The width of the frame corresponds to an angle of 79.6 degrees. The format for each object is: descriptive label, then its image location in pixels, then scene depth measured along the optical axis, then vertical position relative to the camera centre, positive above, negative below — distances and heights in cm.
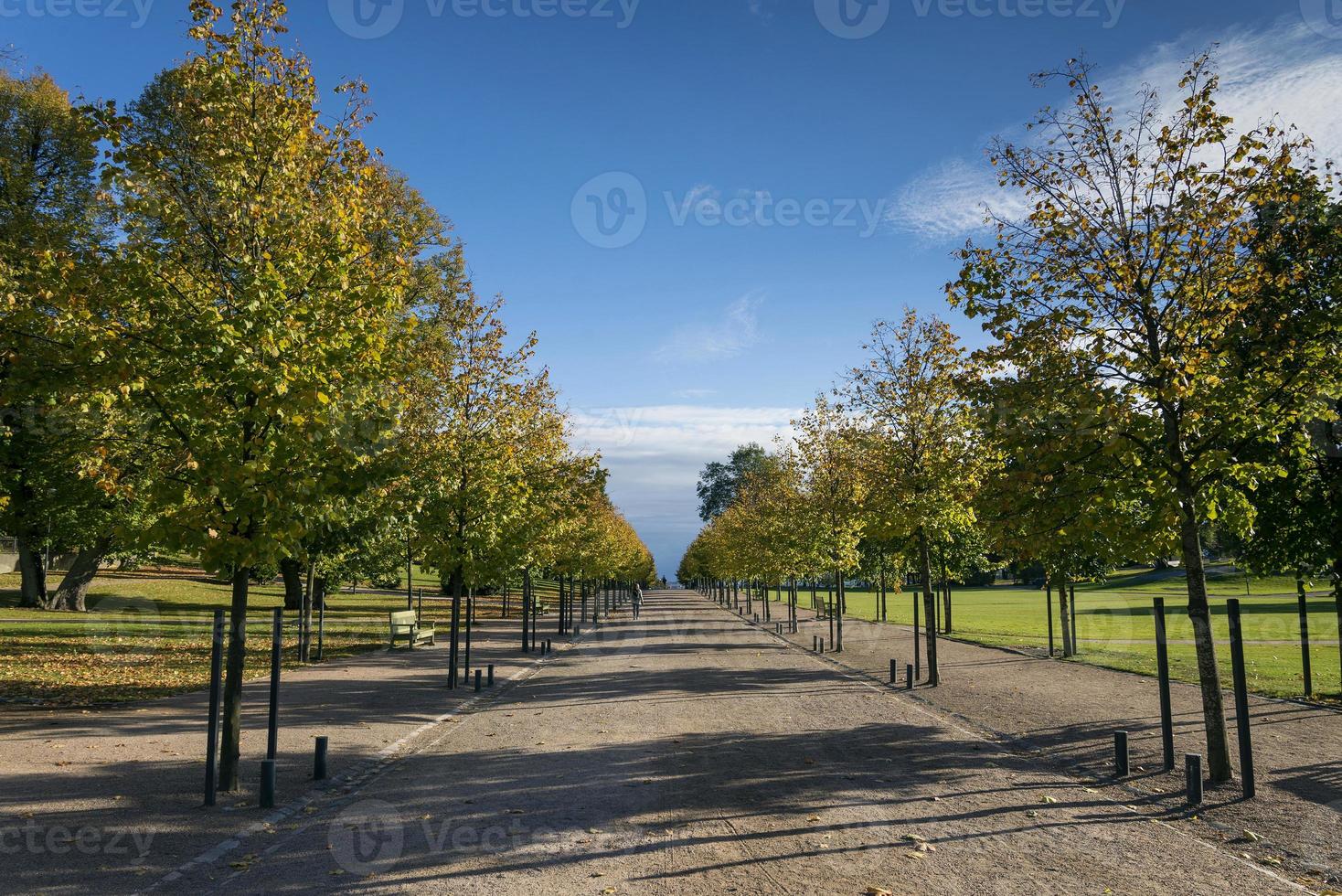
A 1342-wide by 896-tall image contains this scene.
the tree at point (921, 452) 1767 +227
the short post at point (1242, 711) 841 -167
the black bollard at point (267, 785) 816 -231
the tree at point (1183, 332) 912 +263
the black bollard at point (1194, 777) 834 -235
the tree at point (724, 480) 11406 +1076
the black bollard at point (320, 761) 926 -234
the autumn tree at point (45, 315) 812 +298
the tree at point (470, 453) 1730 +223
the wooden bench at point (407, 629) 2606 -241
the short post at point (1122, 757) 962 -248
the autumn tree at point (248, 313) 822 +262
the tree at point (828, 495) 2881 +206
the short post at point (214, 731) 809 -176
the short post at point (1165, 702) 984 -189
